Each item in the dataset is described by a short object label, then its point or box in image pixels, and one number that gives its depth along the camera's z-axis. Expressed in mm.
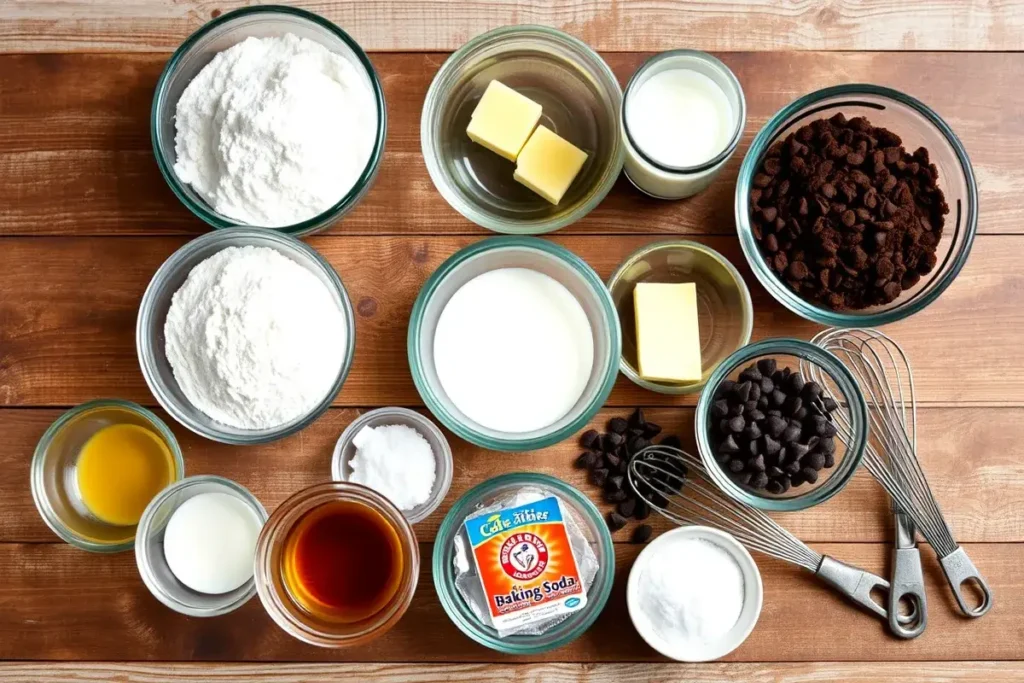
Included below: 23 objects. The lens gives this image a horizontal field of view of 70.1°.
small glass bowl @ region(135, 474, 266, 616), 1122
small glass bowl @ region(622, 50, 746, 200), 1080
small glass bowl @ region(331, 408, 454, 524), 1179
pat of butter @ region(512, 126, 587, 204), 1146
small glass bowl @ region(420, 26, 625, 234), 1163
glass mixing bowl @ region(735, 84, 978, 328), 1125
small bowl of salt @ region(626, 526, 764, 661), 1113
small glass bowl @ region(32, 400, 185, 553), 1150
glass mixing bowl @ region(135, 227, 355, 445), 1109
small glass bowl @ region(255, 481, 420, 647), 1015
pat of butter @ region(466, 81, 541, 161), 1146
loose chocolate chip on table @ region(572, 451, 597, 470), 1179
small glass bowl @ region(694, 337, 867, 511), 1098
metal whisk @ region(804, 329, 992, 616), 1177
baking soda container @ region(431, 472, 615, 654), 1115
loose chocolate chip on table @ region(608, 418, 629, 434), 1182
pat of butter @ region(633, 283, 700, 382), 1146
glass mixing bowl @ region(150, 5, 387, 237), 1116
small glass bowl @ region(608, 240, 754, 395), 1178
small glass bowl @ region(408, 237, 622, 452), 1073
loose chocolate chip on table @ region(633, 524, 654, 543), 1175
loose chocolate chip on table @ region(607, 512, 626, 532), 1172
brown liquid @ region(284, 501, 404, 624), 1064
